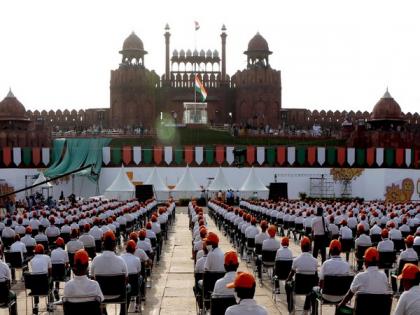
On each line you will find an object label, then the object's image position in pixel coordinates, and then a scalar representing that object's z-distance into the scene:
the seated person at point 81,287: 8.01
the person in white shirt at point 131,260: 10.99
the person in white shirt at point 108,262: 9.70
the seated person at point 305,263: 10.67
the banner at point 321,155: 58.22
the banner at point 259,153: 57.41
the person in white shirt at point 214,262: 10.30
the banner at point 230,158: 57.09
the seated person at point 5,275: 9.77
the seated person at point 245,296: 6.24
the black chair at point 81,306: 8.00
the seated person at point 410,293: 6.51
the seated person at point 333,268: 9.72
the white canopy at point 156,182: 45.04
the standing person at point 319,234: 16.85
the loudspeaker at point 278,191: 44.34
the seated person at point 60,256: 12.16
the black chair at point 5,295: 9.80
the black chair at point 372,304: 8.05
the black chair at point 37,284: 10.88
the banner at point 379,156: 58.28
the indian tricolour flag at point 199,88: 61.58
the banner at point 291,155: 58.06
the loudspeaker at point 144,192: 42.47
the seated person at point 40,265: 11.00
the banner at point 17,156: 56.69
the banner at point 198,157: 57.41
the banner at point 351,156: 58.31
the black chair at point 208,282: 10.06
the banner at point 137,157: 56.69
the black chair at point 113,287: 9.67
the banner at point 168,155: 57.09
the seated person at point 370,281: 8.26
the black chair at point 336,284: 9.67
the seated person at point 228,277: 8.21
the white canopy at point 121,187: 44.25
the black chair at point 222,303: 8.12
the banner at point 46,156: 57.53
